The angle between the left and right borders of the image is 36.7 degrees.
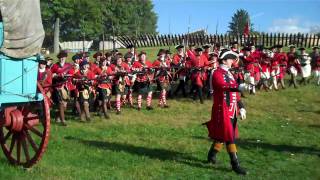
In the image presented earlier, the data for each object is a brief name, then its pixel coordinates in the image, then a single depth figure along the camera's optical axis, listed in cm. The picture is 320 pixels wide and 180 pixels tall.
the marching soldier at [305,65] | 1889
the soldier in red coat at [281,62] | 1838
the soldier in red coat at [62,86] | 1212
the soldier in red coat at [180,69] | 1616
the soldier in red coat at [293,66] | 1870
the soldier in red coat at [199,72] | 1588
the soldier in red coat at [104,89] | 1308
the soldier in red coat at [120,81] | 1382
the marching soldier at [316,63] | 1897
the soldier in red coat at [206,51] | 1666
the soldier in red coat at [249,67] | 1736
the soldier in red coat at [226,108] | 796
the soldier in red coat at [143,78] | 1461
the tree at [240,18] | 4880
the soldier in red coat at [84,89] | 1253
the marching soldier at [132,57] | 1493
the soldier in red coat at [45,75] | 1145
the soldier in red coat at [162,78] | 1503
